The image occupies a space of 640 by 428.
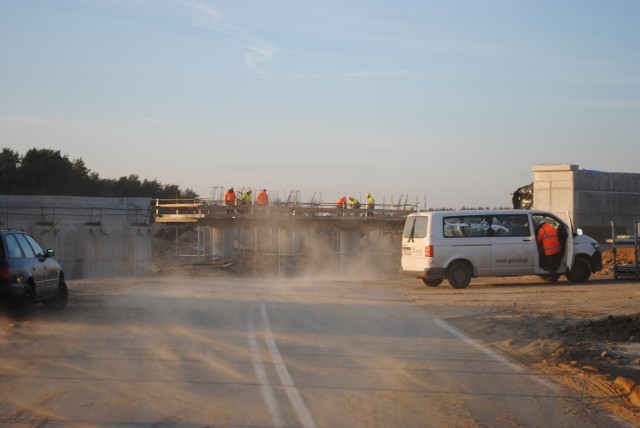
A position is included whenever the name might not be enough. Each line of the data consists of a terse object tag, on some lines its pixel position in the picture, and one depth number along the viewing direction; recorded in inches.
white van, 806.5
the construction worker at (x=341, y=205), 1868.8
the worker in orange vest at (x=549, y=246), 813.9
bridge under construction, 1742.1
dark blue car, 506.6
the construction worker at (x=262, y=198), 1774.1
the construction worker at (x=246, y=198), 1760.6
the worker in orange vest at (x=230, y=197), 1737.1
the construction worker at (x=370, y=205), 1914.4
